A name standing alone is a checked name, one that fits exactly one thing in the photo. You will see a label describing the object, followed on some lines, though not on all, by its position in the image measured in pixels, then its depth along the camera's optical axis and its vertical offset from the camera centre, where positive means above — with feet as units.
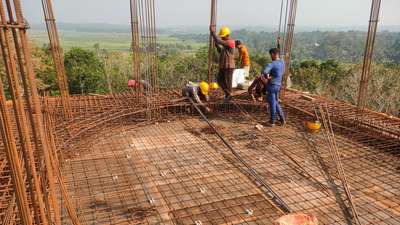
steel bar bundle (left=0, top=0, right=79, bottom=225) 5.89 -1.85
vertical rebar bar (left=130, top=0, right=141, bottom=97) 18.40 -1.80
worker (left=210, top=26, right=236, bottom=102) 21.06 -3.03
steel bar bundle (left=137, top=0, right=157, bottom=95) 18.87 -2.04
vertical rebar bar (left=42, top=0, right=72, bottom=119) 15.65 -1.61
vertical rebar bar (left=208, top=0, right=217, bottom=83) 21.36 -0.71
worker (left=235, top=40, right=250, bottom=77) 24.09 -3.55
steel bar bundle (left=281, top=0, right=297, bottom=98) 19.93 -1.55
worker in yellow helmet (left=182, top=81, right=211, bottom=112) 21.67 -5.34
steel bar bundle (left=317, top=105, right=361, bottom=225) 11.40 -6.56
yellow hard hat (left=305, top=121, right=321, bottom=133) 18.66 -6.39
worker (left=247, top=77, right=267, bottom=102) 21.48 -5.23
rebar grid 11.62 -6.72
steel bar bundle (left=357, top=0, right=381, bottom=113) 16.61 -1.95
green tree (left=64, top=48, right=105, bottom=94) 51.78 -9.94
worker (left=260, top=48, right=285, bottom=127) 18.72 -3.94
